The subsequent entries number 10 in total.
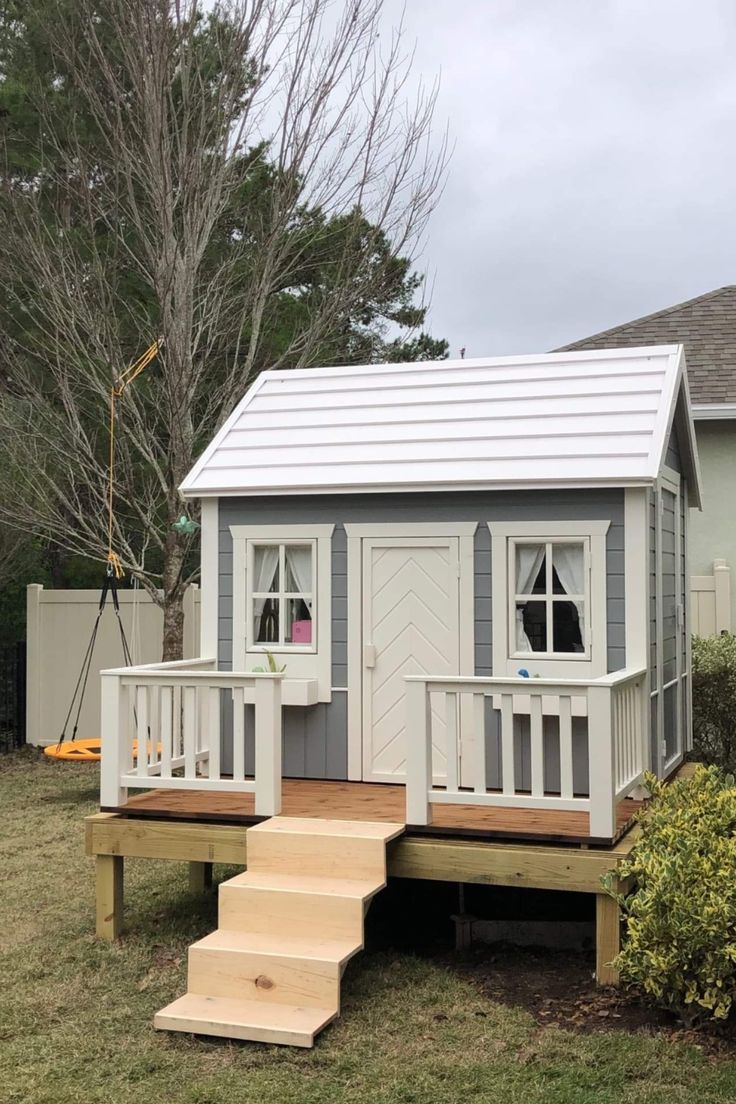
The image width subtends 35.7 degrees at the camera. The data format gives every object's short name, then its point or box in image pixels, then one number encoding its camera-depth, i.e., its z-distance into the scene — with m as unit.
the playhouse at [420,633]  6.28
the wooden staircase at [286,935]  5.45
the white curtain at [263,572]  8.20
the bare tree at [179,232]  12.15
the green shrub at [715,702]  10.55
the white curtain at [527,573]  7.50
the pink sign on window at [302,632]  8.06
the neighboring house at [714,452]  12.92
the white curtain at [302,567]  8.12
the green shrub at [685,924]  5.13
